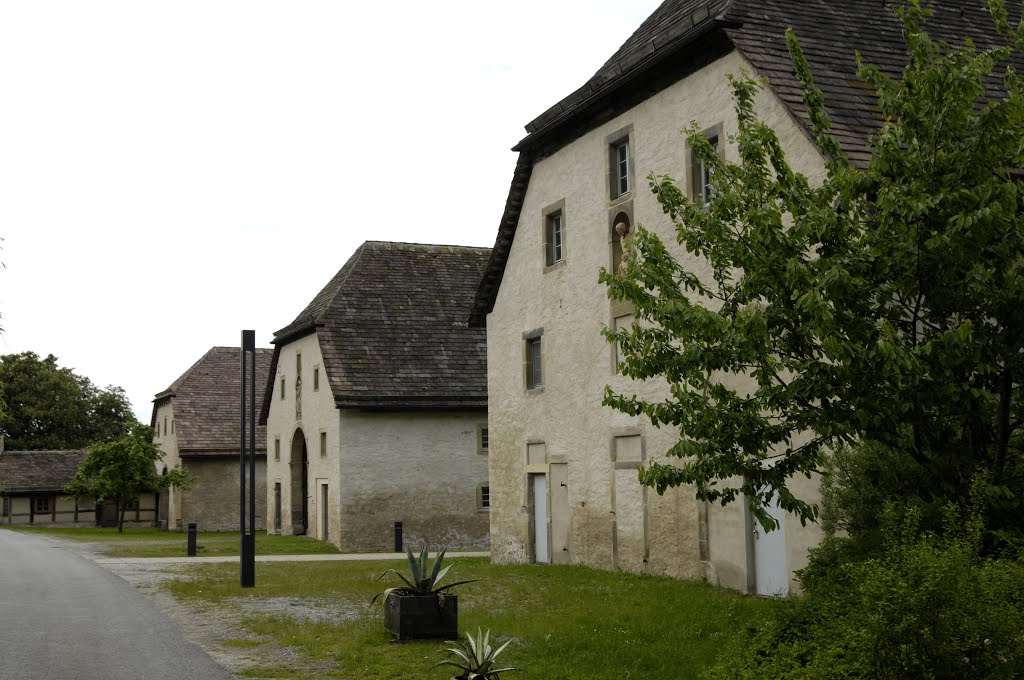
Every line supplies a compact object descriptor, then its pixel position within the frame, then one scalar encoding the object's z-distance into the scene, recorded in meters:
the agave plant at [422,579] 12.27
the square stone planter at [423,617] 12.10
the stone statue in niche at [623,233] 19.97
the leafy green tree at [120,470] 48.97
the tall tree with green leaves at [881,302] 8.12
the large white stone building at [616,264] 16.86
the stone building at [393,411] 33.00
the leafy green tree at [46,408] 74.69
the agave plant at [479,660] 8.92
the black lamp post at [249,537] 18.70
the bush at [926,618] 6.66
